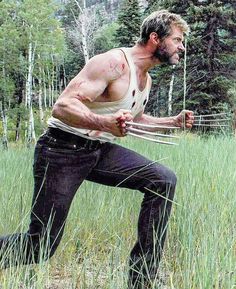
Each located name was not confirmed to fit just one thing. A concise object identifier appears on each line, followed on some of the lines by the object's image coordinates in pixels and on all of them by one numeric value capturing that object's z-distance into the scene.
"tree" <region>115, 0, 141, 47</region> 25.94
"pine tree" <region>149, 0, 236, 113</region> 15.51
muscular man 2.44
